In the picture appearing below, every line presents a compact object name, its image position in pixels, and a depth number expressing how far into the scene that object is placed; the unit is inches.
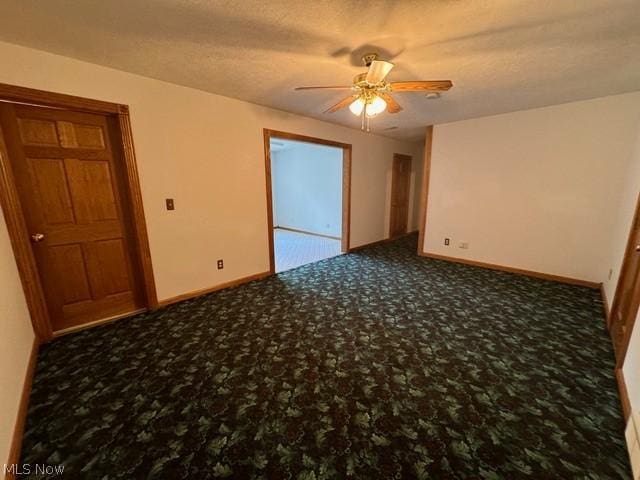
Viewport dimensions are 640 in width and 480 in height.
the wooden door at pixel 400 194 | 223.5
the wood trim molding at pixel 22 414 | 47.6
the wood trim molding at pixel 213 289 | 111.0
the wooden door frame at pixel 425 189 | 170.7
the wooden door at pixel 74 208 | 80.4
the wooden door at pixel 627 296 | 69.0
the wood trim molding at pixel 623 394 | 56.1
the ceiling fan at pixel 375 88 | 69.7
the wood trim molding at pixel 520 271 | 129.5
